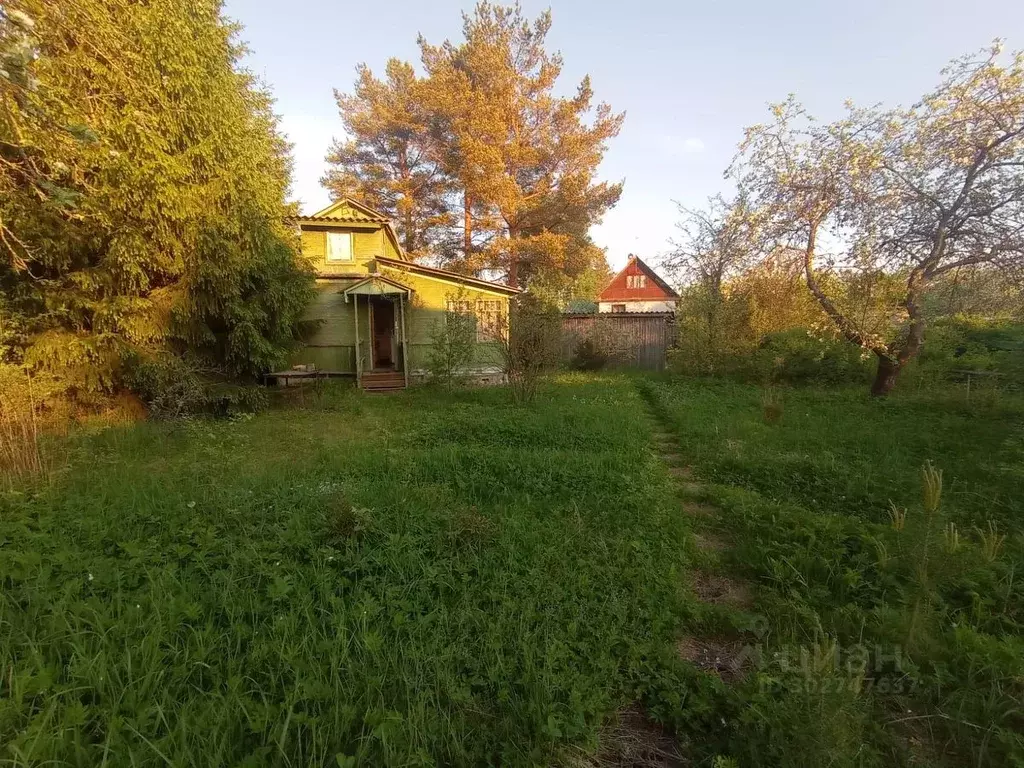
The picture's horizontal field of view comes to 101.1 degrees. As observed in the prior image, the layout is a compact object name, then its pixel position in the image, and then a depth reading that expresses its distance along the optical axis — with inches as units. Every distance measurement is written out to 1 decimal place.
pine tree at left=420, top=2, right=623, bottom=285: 697.6
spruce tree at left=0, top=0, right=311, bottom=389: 264.4
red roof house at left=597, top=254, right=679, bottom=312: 1289.4
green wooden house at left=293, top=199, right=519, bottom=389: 492.1
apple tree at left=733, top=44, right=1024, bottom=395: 304.0
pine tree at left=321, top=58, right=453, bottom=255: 794.8
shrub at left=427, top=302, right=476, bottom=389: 406.9
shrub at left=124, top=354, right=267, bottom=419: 283.3
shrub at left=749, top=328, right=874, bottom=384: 466.9
